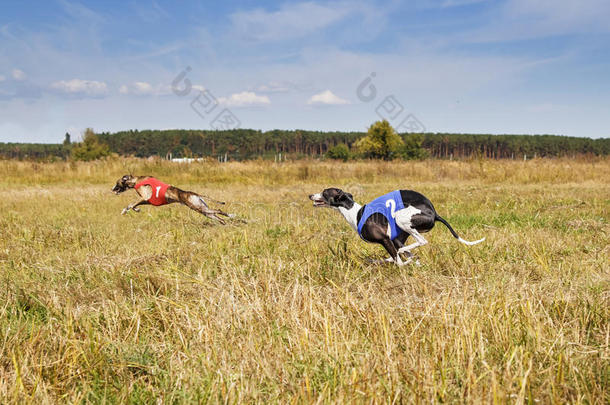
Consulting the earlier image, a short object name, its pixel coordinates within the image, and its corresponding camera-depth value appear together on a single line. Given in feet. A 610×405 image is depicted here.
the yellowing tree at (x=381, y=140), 184.24
